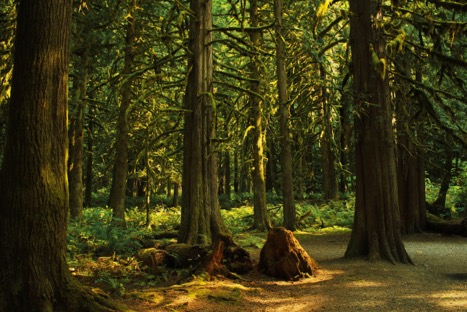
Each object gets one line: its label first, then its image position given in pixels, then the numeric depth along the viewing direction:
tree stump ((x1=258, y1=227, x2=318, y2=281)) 7.91
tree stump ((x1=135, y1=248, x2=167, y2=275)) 7.91
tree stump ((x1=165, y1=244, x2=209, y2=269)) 8.19
